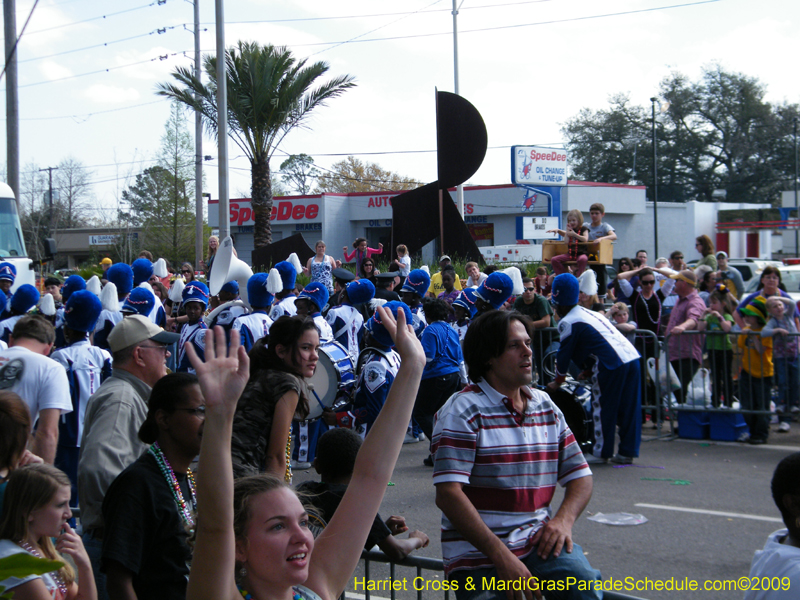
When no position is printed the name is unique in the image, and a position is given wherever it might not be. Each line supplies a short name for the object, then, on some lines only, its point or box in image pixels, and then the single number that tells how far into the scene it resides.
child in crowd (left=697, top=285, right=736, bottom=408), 9.10
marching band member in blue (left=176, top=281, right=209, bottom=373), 8.07
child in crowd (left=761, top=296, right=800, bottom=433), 8.91
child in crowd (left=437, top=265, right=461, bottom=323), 12.96
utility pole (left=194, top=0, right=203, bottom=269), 30.05
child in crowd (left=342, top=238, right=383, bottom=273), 16.29
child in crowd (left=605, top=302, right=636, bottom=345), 9.67
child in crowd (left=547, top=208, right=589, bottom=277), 12.61
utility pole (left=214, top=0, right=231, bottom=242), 18.94
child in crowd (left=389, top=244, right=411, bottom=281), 15.89
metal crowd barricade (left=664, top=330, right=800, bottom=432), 8.92
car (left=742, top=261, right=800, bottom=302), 17.90
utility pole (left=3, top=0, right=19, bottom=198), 17.62
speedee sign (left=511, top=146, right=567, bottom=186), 37.84
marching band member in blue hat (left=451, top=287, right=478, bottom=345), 9.98
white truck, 13.57
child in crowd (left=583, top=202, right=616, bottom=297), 12.87
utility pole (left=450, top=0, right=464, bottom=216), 25.69
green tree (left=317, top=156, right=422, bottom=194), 71.06
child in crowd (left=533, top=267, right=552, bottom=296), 13.75
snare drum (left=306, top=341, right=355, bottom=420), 6.49
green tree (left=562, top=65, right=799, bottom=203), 62.72
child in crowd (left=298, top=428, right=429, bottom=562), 3.43
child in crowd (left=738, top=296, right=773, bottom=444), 8.87
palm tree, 21.47
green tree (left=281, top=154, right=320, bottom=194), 70.94
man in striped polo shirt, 2.85
